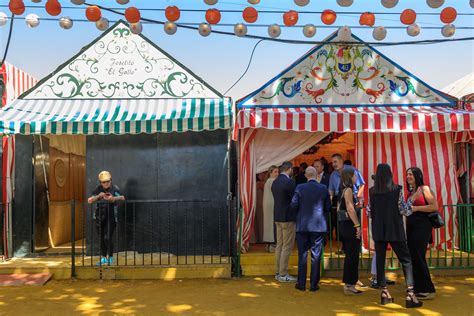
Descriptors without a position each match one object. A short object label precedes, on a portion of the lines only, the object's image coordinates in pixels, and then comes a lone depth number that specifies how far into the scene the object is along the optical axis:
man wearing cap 7.73
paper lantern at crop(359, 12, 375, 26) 7.60
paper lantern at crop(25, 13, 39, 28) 7.90
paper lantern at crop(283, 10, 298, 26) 7.63
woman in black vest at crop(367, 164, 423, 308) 5.78
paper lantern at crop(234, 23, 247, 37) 8.09
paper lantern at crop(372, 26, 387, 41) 7.88
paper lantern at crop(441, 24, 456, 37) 7.83
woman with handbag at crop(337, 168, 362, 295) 6.26
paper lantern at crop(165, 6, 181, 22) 7.52
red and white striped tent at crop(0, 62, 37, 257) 8.66
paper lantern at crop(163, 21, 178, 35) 7.83
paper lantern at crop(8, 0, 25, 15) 7.00
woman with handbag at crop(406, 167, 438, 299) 5.97
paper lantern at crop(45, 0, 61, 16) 7.09
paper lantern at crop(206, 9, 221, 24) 7.64
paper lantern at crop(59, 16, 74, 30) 7.89
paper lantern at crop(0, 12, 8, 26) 7.77
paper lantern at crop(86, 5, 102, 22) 7.42
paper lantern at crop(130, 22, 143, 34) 7.86
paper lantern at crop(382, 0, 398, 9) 6.99
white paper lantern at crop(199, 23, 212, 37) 7.98
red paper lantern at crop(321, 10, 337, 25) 7.66
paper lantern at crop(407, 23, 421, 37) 7.97
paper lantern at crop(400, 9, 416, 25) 7.48
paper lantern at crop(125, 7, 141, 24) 7.27
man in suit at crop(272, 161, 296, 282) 7.15
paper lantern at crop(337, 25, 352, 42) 8.36
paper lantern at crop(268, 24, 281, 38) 8.12
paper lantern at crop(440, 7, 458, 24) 7.49
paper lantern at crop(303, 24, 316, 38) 8.02
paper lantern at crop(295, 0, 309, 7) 6.98
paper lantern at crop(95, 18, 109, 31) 7.62
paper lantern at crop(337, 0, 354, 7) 7.05
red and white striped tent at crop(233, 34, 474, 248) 8.42
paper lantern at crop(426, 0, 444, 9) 6.91
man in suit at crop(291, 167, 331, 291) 6.62
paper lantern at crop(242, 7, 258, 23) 7.50
